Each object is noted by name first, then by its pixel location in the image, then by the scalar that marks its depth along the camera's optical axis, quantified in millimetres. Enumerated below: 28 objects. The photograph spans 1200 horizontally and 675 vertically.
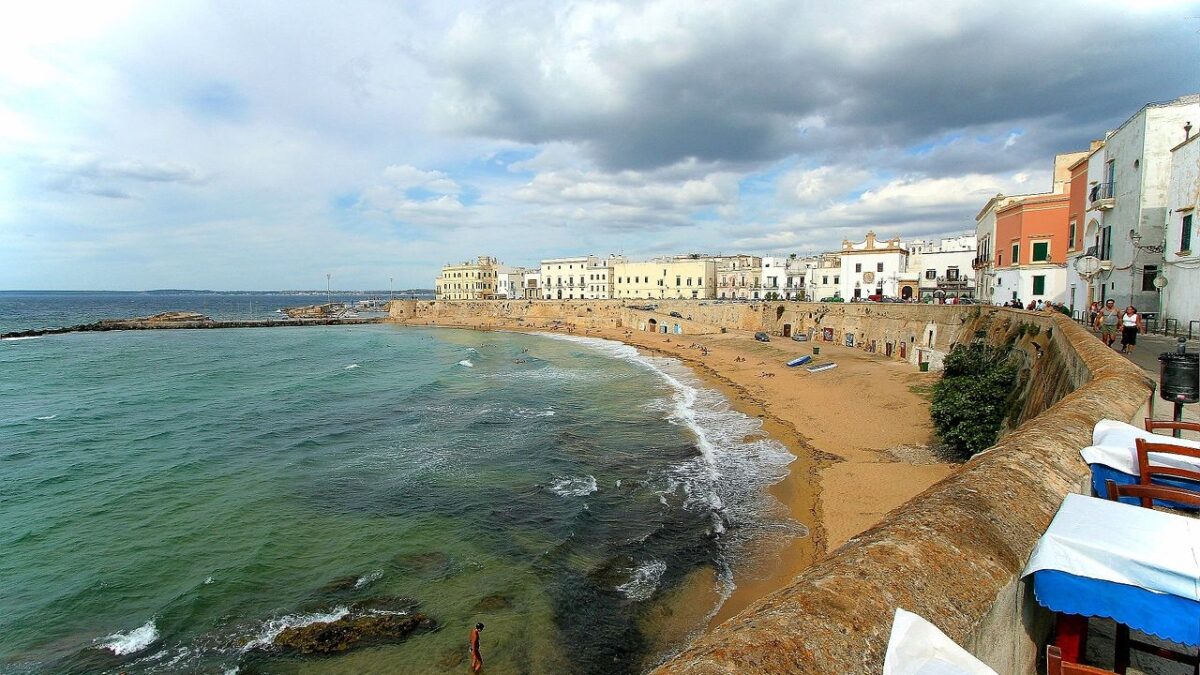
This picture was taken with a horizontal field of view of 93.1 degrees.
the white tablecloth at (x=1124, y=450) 4490
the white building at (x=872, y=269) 62281
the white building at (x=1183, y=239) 17172
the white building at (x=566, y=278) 104562
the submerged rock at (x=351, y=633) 11516
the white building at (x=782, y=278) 81625
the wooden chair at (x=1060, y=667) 3181
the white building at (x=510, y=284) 119875
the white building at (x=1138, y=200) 19812
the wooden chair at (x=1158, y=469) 4297
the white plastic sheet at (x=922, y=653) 2523
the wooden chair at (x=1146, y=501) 3723
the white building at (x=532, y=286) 112562
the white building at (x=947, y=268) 60312
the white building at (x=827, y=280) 66938
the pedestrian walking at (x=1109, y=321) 16295
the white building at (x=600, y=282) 102250
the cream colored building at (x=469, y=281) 119500
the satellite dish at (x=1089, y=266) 23359
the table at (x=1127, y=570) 3068
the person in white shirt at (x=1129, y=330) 13695
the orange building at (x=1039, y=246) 31406
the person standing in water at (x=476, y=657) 10719
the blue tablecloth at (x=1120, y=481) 4449
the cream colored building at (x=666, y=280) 93125
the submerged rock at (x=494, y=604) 12672
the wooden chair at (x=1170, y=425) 5337
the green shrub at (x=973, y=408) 17984
